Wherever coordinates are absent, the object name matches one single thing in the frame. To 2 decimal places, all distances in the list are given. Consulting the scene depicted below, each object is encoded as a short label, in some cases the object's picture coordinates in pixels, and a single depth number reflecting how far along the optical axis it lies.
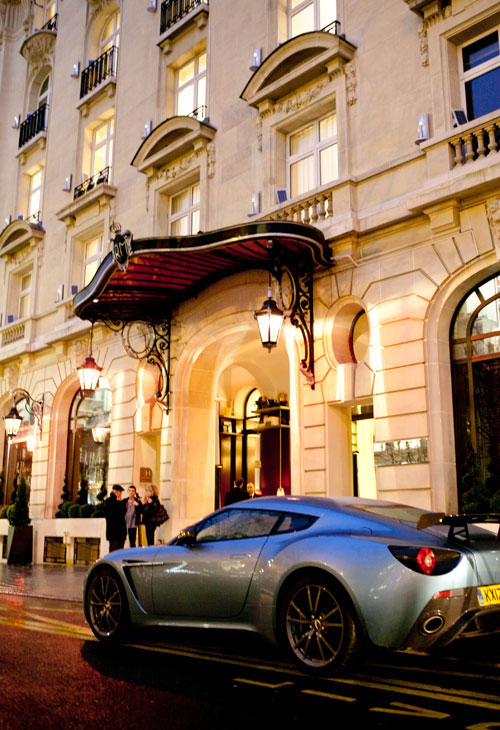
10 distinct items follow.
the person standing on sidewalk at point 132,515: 14.07
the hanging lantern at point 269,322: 11.98
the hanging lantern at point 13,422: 20.77
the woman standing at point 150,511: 13.83
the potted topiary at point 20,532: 18.98
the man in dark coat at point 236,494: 14.10
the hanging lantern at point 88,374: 15.08
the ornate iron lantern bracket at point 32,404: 21.08
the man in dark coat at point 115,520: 13.96
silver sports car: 4.88
